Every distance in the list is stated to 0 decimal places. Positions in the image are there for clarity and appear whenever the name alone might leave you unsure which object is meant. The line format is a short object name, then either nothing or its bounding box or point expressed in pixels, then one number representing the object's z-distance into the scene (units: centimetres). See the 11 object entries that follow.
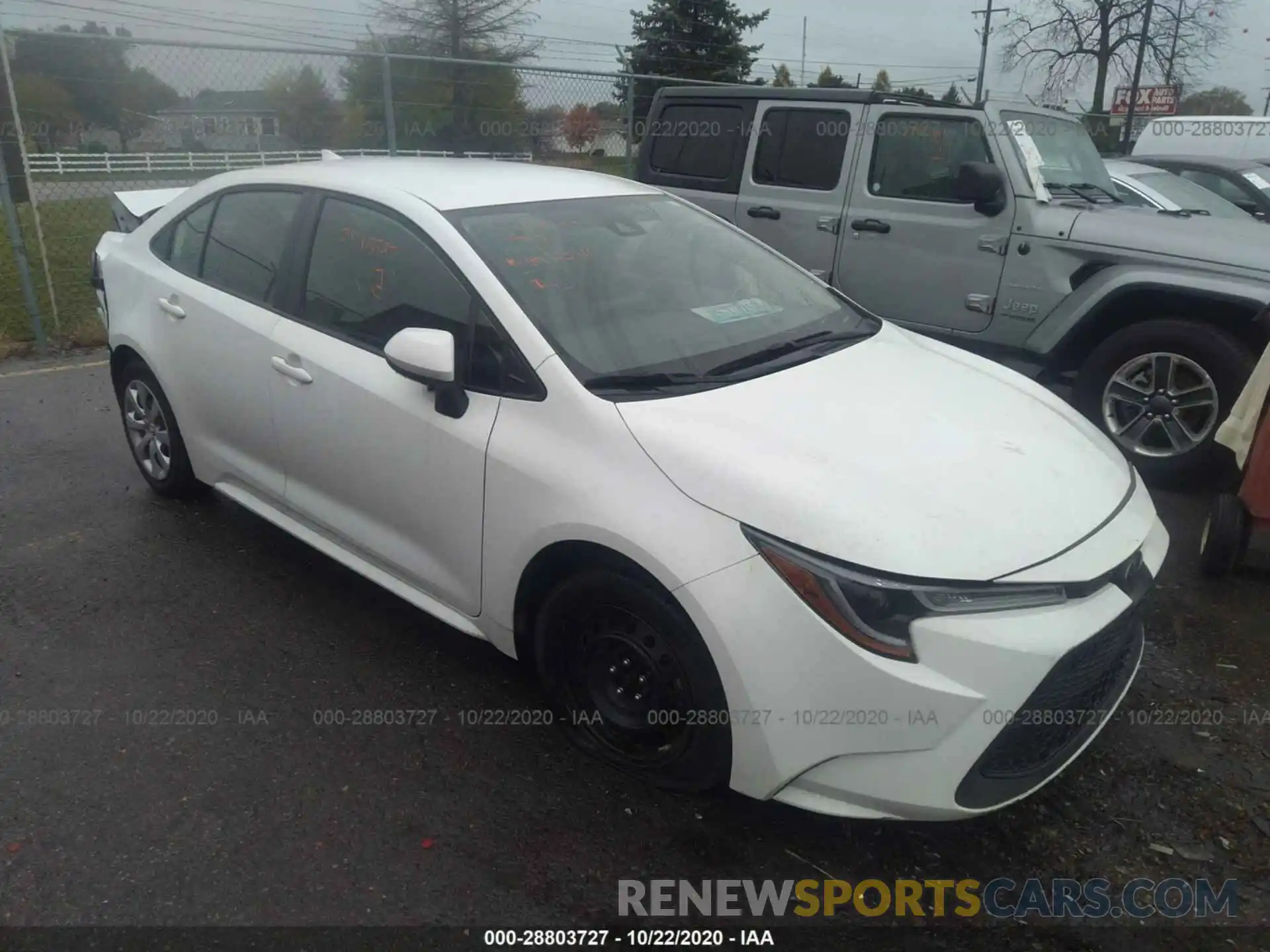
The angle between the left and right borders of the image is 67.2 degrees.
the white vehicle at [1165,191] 798
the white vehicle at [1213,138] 1396
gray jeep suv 498
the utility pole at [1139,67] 2796
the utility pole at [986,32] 3916
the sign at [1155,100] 3212
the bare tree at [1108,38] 3108
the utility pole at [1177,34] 3070
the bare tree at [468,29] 2061
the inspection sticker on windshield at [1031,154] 556
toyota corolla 226
